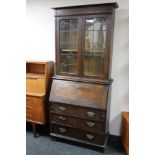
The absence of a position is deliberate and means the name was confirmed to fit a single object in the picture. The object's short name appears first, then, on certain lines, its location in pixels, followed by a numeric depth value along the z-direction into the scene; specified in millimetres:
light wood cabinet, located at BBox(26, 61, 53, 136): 2744
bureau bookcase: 2381
